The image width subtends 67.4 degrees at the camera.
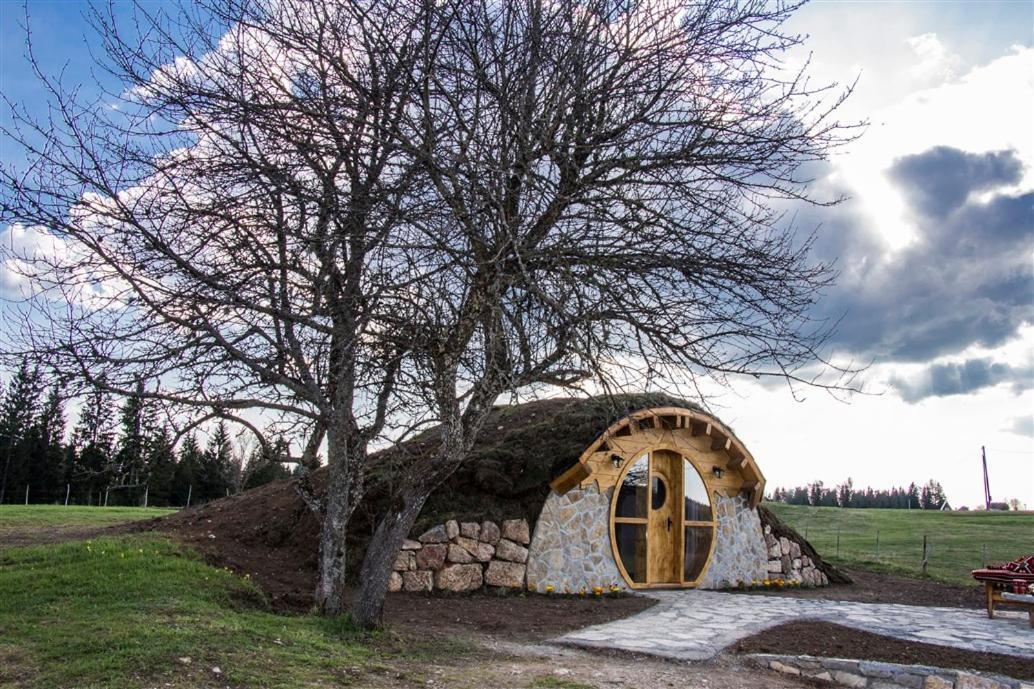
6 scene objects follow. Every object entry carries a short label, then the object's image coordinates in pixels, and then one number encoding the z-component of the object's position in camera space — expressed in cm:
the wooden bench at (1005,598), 1065
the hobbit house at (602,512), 1217
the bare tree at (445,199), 652
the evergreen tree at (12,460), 3566
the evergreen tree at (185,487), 3349
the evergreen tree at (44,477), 3844
